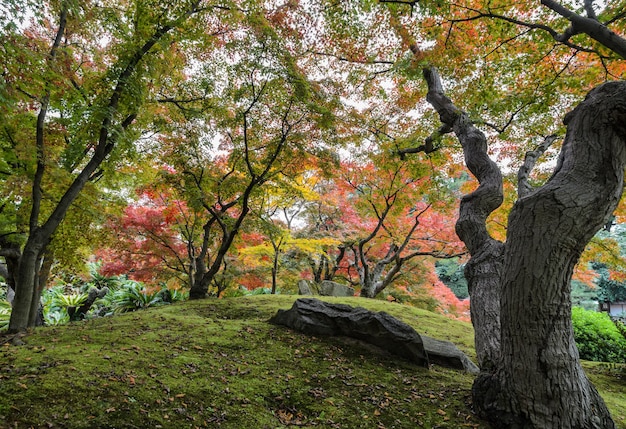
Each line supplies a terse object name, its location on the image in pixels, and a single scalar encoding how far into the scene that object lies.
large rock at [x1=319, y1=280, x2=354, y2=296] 10.73
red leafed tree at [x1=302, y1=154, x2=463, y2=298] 9.98
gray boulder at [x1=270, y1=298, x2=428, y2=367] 4.29
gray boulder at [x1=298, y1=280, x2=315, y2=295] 10.78
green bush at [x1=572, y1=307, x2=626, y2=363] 6.95
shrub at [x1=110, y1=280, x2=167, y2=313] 8.94
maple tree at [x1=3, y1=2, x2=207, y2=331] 4.02
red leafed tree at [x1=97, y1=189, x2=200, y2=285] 7.98
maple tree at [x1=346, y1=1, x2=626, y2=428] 2.57
